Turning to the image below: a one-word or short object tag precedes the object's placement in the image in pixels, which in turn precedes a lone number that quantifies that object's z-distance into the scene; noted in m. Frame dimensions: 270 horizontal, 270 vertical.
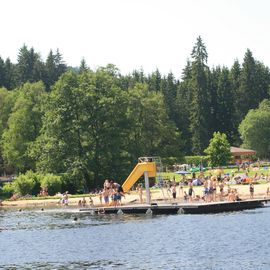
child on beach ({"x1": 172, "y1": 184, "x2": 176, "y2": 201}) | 69.93
